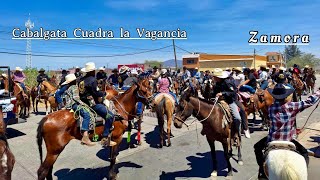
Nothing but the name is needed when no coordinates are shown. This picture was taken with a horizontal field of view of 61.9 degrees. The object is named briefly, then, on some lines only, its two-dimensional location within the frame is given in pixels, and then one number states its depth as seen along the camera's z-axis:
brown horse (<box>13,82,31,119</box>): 13.94
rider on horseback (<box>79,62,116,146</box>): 6.40
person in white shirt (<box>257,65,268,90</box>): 13.48
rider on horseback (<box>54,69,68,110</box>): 11.52
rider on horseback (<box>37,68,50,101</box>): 15.43
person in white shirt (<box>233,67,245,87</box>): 14.53
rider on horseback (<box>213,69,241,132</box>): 7.34
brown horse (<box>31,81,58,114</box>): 13.83
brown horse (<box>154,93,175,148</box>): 9.70
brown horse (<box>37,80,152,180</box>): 6.12
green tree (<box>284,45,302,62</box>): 159.50
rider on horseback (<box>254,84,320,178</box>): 4.67
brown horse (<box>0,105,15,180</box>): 3.45
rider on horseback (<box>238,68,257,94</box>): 11.79
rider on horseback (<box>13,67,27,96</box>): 15.01
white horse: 3.55
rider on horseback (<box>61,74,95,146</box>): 6.40
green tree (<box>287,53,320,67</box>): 117.12
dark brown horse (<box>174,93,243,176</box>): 6.95
